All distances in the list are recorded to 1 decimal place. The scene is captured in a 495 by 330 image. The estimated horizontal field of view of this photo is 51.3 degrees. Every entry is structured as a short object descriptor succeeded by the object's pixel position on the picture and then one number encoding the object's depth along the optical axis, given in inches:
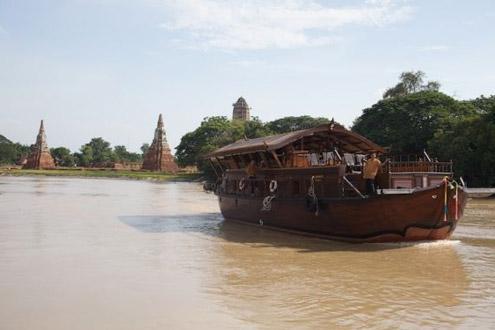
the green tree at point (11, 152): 4060.0
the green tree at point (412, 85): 1966.0
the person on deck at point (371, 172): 469.4
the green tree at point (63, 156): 4144.7
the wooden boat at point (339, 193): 460.8
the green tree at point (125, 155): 4816.7
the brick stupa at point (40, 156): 3580.2
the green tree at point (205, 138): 2583.7
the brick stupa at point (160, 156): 3363.7
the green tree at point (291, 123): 2672.2
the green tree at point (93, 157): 4074.3
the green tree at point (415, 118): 1669.5
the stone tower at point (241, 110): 3693.4
